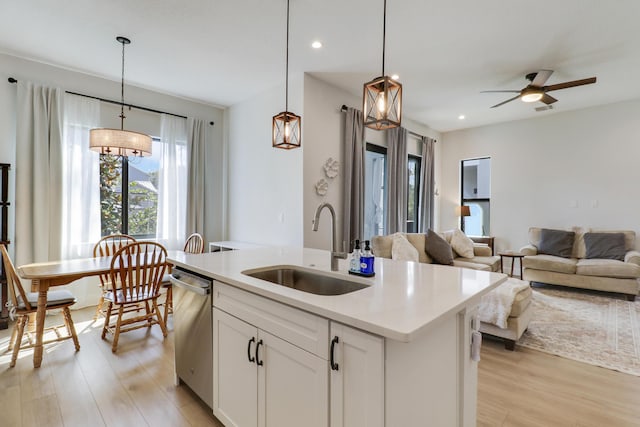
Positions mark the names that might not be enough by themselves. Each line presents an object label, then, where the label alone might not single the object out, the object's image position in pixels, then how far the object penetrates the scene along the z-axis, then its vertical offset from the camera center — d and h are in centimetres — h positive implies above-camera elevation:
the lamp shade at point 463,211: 633 +6
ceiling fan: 353 +153
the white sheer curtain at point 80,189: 367 +24
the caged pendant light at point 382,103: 171 +63
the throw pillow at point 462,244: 494 -50
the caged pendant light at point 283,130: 254 +69
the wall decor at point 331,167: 419 +62
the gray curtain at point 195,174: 471 +56
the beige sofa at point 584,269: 418 -78
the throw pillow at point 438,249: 442 -52
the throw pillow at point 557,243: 504 -46
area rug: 263 -118
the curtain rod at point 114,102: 337 +141
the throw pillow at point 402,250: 382 -47
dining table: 237 -55
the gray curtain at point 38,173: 336 +39
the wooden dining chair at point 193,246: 358 -44
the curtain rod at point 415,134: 596 +157
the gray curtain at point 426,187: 625 +55
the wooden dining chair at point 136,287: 267 -72
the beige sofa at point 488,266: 272 -75
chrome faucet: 178 -26
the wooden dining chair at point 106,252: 322 -51
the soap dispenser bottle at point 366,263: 161 -27
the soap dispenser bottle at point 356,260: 164 -26
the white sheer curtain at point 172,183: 448 +39
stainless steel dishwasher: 181 -77
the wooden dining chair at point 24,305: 240 -80
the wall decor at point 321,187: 407 +33
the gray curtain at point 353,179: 435 +49
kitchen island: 102 -55
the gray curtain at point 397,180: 530 +59
